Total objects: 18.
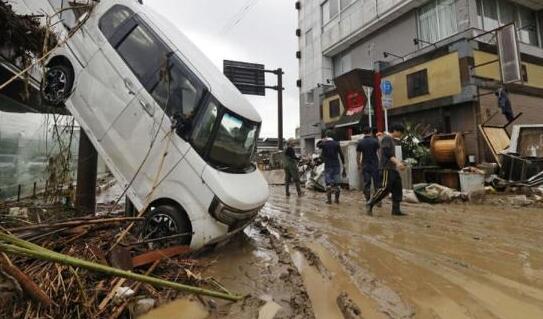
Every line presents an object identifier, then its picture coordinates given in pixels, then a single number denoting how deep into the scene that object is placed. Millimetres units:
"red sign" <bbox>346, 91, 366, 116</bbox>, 16531
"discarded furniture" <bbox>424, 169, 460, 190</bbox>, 9430
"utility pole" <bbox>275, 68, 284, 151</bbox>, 18469
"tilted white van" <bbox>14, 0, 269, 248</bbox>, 3787
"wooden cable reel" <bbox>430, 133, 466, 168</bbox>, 9719
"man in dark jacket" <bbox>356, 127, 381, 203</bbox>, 7121
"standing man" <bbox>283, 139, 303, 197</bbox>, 9492
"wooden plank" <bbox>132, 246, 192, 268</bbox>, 3018
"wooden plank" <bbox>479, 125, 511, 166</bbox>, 10555
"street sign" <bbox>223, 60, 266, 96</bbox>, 22062
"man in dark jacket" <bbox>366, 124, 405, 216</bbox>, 5934
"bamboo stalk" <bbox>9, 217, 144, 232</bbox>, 2867
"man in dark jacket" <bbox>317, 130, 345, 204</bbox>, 7820
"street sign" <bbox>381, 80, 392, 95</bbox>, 12885
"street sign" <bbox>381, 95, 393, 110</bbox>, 12086
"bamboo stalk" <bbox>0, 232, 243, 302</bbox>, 1788
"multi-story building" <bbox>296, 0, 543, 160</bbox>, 12867
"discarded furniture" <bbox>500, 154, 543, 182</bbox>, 8320
